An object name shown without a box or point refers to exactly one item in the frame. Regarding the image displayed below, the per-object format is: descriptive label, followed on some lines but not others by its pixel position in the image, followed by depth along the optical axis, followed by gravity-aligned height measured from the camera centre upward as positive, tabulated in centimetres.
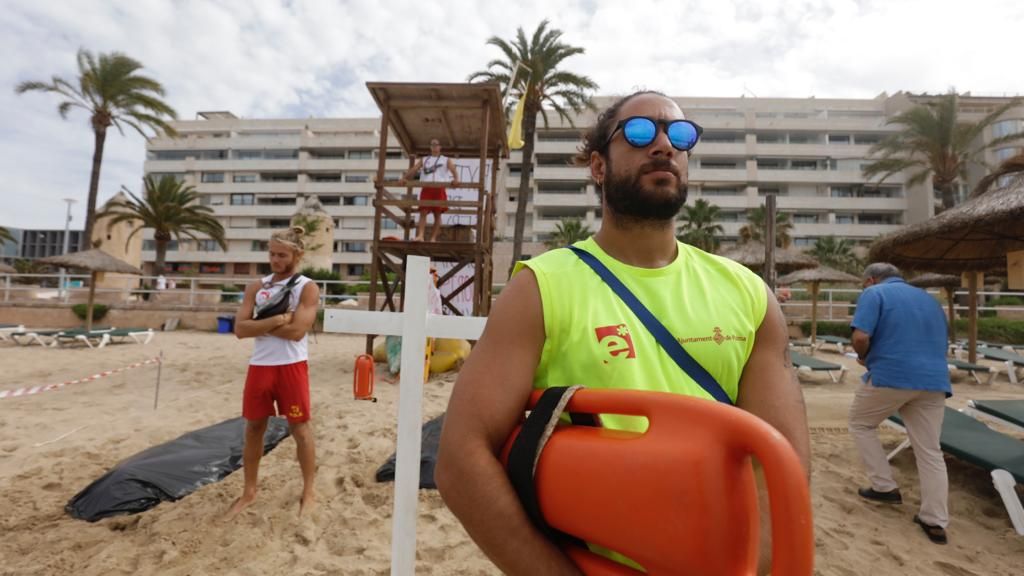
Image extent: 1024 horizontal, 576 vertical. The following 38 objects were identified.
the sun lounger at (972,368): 927 -89
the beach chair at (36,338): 1299 -168
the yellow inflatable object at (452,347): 868 -92
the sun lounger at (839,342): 1341 -78
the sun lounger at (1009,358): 965 -73
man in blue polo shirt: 373 -51
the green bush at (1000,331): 1559 -25
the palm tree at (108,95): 1989 +781
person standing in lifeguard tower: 859 +221
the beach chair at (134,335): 1321 -155
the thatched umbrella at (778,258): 1467 +168
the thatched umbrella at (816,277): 1440 +113
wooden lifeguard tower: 805 +296
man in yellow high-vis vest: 95 -6
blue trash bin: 1636 -133
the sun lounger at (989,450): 376 -113
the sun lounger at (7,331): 1334 -154
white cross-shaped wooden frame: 184 -22
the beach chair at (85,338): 1255 -155
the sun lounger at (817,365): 921 -98
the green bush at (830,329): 1696 -48
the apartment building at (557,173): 4719 +1334
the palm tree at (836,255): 3525 +462
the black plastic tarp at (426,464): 402 -146
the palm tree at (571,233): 3630 +544
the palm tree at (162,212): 2609 +387
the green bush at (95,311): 1752 -115
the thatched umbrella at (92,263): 1431 +50
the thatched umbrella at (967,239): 557 +115
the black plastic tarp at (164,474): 355 -156
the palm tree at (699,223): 3281 +618
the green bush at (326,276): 2568 +80
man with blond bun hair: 344 -54
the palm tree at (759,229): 3362 +630
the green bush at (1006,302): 2069 +95
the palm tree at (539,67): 2019 +984
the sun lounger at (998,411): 477 -92
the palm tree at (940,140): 2572 +989
